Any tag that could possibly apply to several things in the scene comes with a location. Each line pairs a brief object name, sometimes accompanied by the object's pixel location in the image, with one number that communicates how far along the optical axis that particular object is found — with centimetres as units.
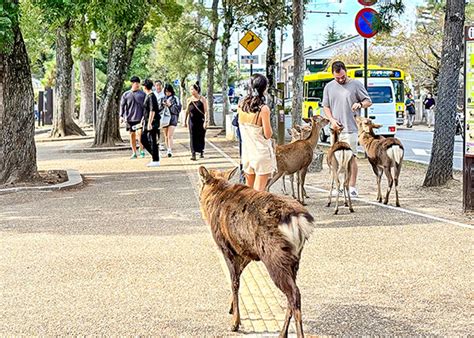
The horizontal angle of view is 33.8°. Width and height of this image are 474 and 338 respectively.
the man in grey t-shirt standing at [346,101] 1141
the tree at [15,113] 1390
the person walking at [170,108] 1953
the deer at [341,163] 1053
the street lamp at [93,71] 3192
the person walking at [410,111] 4162
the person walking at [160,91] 2117
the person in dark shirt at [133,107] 1897
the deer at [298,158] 1069
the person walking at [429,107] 4097
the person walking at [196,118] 1880
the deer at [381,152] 1075
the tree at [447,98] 1212
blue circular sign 1452
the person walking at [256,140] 816
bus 3113
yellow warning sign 2072
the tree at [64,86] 3056
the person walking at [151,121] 1705
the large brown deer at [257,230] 466
